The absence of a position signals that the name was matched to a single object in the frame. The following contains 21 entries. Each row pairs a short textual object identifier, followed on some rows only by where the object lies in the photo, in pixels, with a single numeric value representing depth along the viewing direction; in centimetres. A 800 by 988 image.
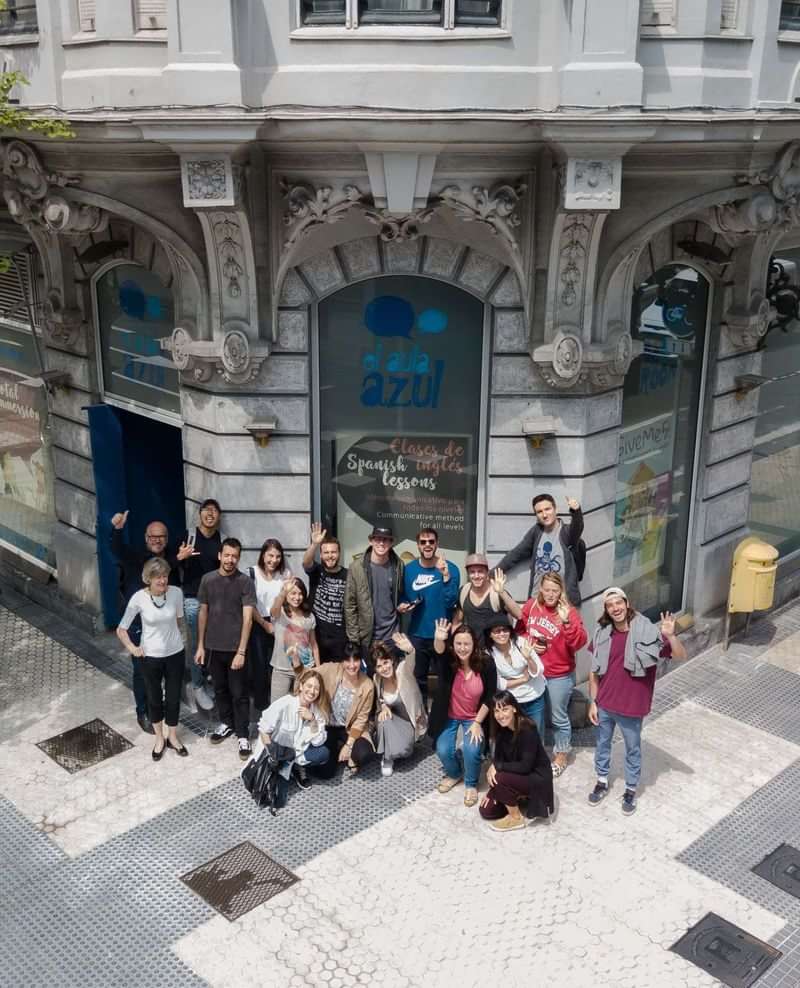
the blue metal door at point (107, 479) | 1190
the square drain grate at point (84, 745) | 1004
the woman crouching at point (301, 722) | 923
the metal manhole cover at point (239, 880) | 807
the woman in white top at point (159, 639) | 965
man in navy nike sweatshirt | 1001
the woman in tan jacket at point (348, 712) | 945
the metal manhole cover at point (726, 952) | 741
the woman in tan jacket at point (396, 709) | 954
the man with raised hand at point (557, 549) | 1027
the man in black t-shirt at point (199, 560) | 1034
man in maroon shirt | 879
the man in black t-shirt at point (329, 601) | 1002
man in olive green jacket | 984
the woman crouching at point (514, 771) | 870
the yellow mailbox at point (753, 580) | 1205
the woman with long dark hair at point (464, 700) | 916
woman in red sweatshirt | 952
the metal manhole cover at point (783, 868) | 834
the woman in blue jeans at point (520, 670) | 927
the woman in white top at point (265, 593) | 1000
